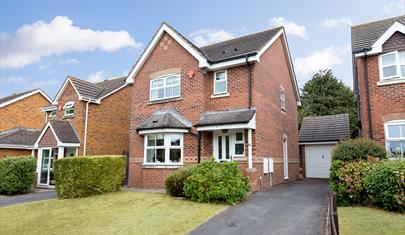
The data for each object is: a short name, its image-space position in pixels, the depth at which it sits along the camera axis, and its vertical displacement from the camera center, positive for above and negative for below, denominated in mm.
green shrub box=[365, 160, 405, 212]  8445 -917
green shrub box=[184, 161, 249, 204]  10484 -1113
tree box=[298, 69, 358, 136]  39906 +7926
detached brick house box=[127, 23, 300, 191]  14055 +2413
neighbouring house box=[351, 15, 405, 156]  12156 +2852
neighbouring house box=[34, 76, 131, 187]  20078 +2083
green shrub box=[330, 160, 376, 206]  9508 -933
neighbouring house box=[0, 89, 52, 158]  22766 +2974
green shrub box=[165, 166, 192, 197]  11758 -1130
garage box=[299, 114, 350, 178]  22031 +825
